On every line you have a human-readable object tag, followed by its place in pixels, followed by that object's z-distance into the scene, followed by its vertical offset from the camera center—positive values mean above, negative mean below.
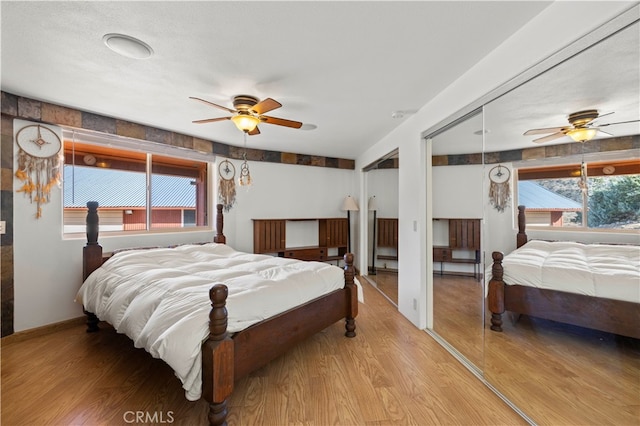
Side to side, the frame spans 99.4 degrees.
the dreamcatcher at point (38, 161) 2.68 +0.54
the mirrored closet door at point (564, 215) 1.28 -0.02
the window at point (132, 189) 3.12 +0.33
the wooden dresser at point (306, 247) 4.53 -0.47
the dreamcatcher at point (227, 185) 4.25 +0.46
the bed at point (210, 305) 1.54 -0.67
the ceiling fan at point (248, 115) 2.44 +0.91
